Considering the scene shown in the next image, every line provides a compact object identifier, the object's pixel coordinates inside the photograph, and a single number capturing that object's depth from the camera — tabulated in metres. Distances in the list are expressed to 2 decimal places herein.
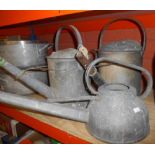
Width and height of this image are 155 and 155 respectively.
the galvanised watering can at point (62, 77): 0.56
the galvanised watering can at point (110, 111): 0.41
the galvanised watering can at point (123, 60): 0.58
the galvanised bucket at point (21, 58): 0.73
